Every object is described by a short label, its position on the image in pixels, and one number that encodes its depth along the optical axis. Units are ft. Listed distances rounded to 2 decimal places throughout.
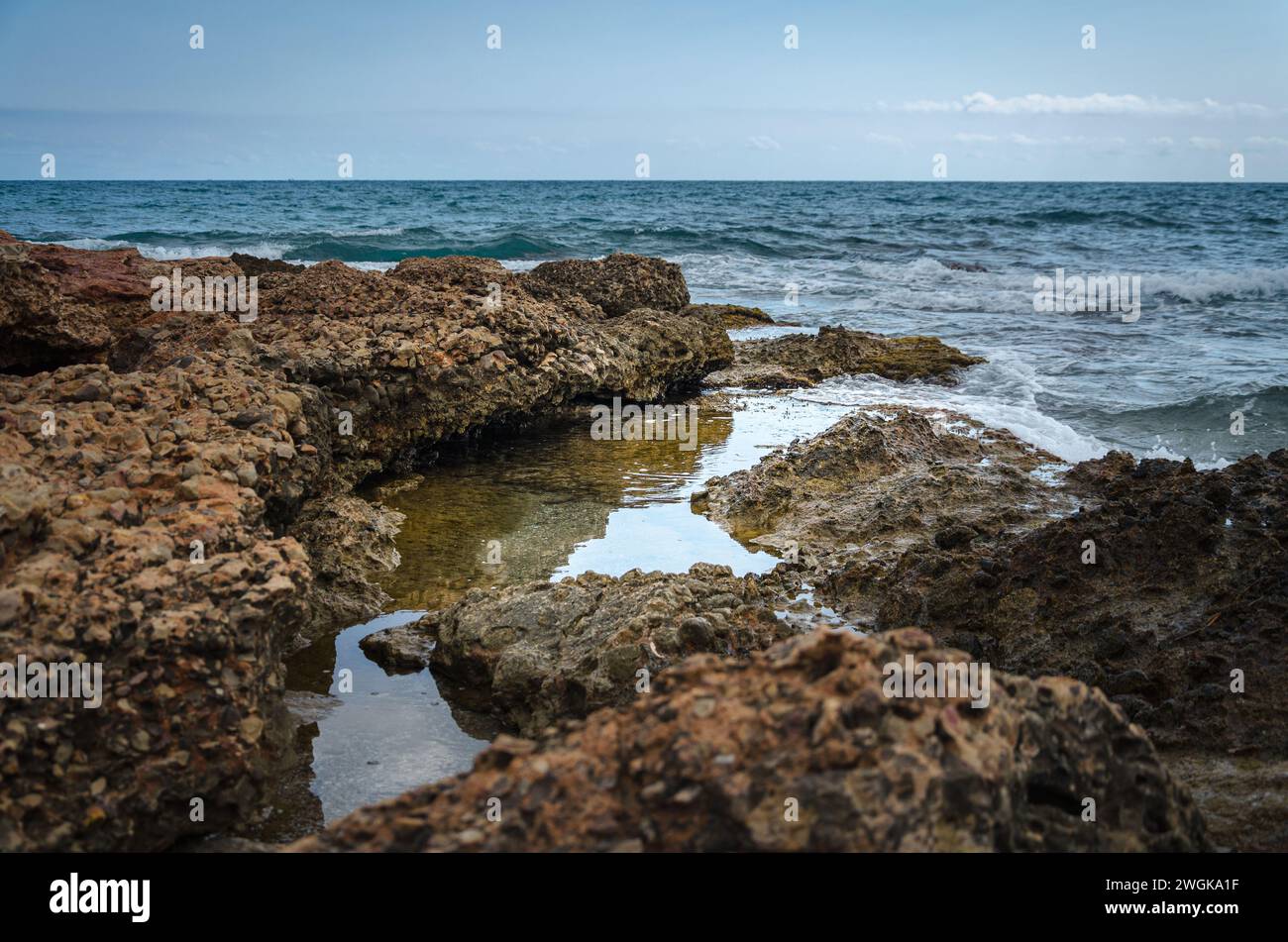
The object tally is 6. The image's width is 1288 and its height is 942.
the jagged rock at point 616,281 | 36.40
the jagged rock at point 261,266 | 33.68
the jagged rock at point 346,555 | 16.14
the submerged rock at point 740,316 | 49.06
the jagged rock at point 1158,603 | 11.75
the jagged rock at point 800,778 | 6.11
